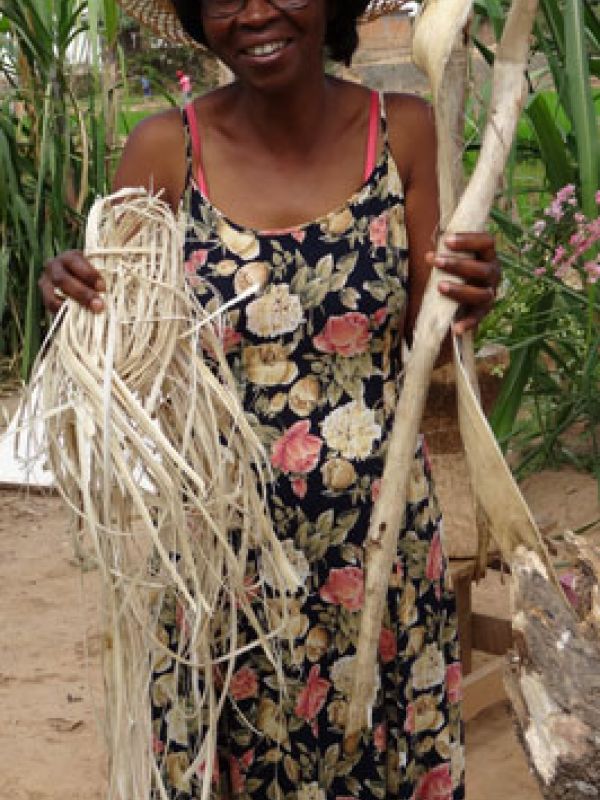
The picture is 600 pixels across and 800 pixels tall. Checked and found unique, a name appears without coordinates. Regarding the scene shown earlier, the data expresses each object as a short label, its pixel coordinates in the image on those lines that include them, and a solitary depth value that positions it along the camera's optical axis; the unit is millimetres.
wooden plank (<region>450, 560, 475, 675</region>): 3021
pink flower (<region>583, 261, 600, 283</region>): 2590
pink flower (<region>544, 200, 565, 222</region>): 2746
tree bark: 1350
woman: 1839
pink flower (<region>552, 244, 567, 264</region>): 2707
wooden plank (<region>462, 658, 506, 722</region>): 3055
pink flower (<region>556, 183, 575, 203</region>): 2747
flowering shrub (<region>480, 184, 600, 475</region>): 2816
